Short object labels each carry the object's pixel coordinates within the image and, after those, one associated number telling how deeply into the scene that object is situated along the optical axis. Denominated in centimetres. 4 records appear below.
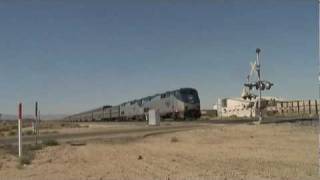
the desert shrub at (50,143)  2723
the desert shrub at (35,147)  2452
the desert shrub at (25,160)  1816
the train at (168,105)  6553
